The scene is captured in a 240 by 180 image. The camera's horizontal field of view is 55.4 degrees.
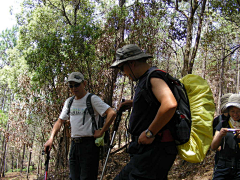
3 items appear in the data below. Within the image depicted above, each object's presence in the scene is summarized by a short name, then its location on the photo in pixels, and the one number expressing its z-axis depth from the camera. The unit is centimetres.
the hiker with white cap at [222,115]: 311
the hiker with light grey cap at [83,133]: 330
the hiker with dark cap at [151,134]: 176
